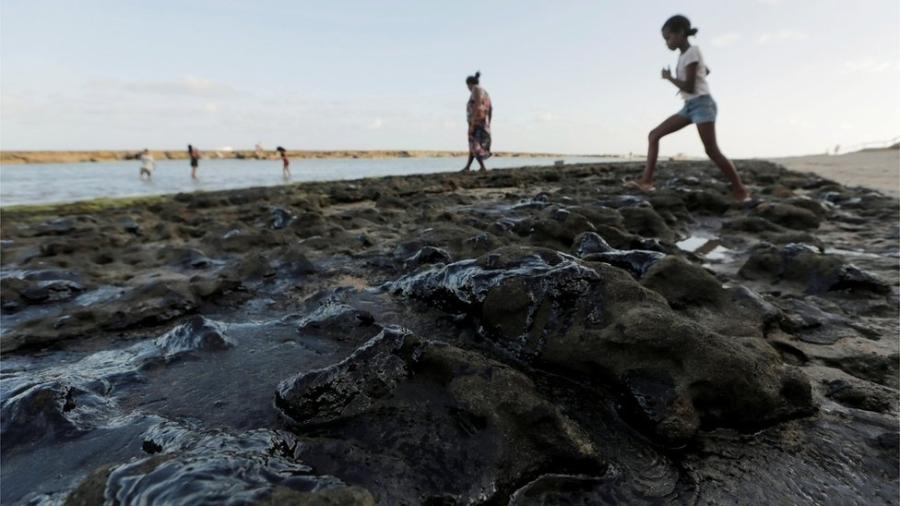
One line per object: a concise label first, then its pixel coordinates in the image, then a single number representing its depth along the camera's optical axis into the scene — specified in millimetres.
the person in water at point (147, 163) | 20688
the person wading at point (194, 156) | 22894
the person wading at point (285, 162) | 24156
